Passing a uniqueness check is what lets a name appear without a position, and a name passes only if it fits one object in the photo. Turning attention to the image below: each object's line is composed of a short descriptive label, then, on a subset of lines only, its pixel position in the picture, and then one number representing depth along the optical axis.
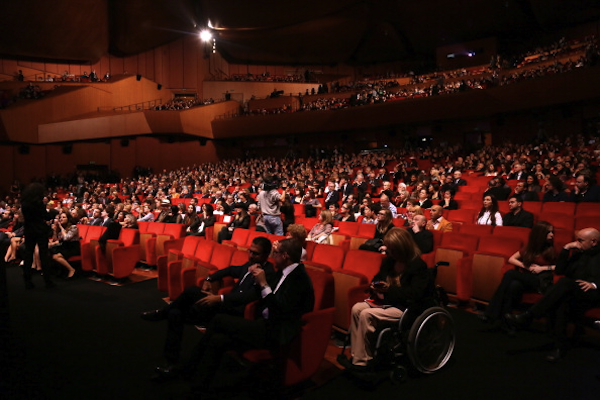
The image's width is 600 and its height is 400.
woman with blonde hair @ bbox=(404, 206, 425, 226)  4.21
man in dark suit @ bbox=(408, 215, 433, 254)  3.49
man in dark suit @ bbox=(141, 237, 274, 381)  2.24
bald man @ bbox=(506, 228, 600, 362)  2.34
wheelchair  2.07
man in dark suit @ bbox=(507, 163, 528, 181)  6.41
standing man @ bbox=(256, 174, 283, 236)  4.57
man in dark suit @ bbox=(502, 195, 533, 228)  3.81
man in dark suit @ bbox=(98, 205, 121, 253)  4.65
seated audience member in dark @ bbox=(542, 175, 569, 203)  4.70
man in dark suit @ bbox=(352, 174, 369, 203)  6.79
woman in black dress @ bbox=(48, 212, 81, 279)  4.72
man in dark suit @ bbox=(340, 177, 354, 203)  7.11
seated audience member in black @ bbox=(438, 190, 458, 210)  5.18
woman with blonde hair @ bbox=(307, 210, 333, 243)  4.25
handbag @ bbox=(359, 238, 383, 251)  3.38
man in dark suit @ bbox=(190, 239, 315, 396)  1.93
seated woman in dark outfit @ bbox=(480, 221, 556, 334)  2.65
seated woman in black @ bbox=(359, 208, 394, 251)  3.43
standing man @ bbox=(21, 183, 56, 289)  3.98
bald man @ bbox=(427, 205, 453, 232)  4.04
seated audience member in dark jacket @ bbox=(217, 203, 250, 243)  4.98
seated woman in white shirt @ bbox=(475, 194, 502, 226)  4.03
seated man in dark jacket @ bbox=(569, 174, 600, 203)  4.37
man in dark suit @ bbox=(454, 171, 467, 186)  6.79
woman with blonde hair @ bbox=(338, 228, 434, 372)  2.13
